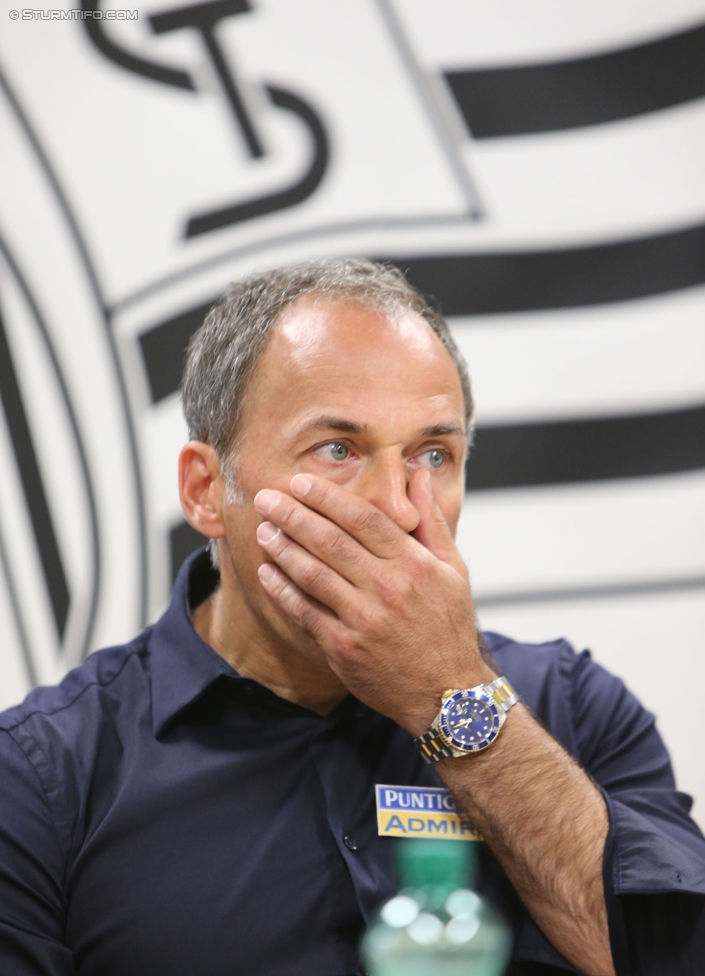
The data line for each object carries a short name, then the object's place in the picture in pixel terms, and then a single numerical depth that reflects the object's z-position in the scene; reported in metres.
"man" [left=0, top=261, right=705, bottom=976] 2.76
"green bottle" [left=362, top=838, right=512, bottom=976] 2.73
